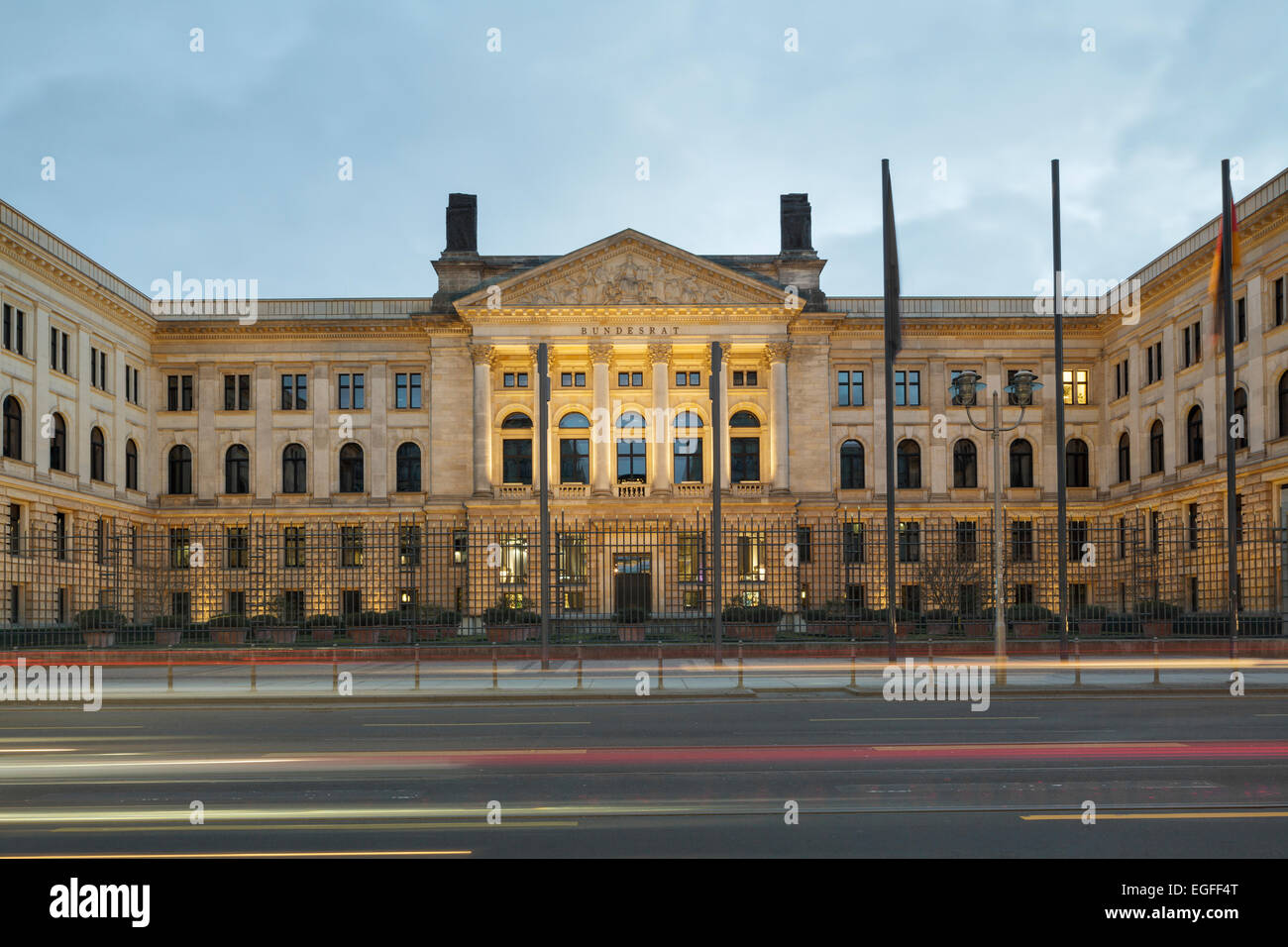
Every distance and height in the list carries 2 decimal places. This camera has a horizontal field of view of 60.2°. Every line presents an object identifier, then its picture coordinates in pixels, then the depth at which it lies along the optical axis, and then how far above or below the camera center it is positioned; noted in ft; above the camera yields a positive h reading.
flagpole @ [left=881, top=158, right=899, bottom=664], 90.17 +19.91
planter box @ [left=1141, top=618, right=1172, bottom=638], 108.47 -9.12
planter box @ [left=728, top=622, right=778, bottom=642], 114.18 -9.67
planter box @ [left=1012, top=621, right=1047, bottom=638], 112.70 -9.46
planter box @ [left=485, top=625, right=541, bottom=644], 116.88 -9.71
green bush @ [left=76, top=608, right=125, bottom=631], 104.32 -7.32
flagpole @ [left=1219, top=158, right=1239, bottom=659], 95.35 +20.03
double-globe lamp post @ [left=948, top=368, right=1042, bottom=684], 75.82 +10.42
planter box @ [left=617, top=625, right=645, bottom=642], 110.83 -9.29
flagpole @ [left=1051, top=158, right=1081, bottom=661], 86.74 +4.80
